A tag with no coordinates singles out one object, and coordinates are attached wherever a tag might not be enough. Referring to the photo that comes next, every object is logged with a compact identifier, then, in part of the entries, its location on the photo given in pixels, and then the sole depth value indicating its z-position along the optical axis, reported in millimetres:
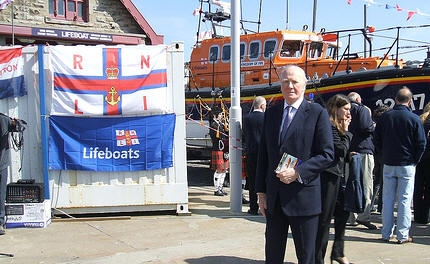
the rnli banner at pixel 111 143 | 6605
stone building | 16859
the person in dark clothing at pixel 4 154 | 5789
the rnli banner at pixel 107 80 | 6602
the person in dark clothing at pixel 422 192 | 6566
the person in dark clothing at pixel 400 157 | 5419
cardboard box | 6113
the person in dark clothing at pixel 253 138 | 6895
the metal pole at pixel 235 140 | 7062
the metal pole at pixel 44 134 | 6491
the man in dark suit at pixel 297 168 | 3385
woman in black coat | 4117
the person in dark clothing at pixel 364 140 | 5949
